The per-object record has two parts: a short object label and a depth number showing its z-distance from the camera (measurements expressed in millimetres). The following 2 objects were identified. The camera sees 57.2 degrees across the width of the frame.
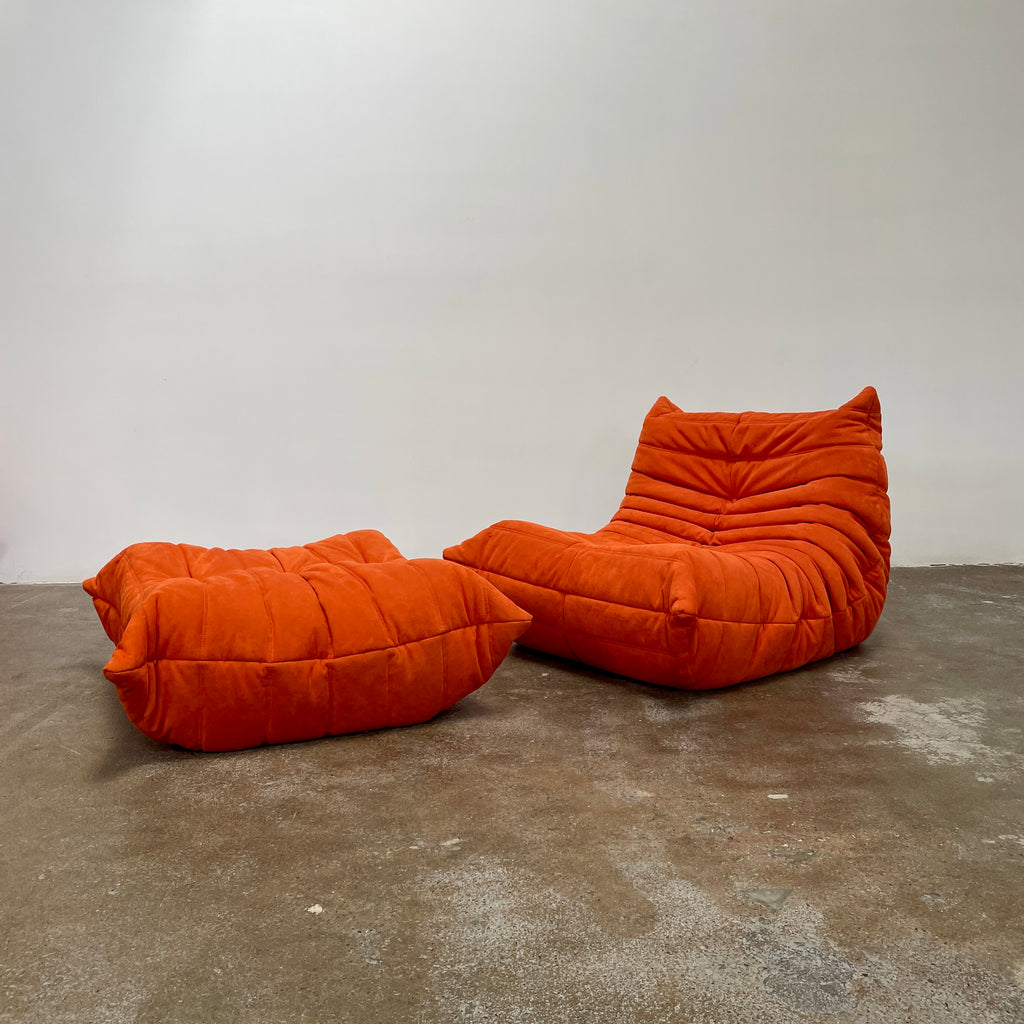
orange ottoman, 1717
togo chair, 2168
